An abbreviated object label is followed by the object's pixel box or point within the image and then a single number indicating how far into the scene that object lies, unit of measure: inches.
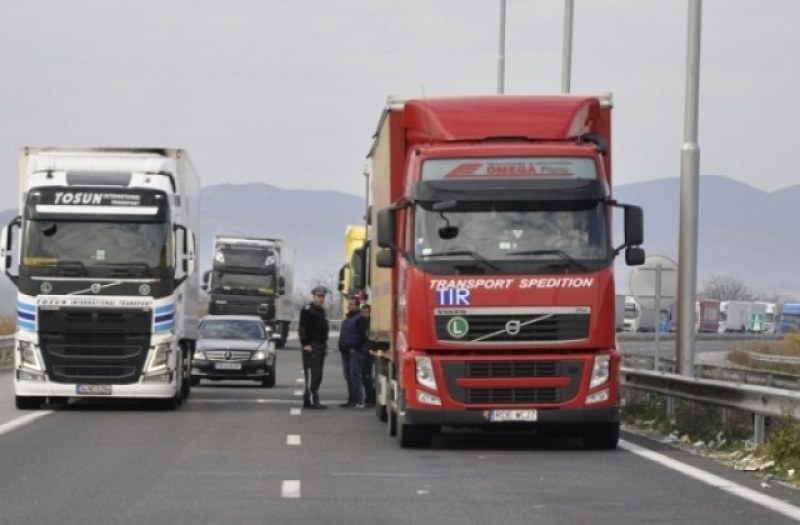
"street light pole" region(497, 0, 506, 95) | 1927.9
